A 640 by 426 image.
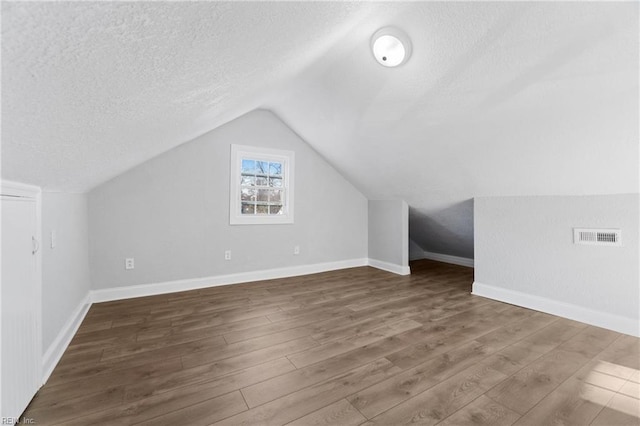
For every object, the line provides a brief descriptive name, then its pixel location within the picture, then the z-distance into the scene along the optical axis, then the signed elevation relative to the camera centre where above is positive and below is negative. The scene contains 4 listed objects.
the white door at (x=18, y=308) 1.12 -0.43
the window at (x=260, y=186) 3.62 +0.36
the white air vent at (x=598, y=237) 2.27 -0.22
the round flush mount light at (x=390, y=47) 1.90 +1.19
